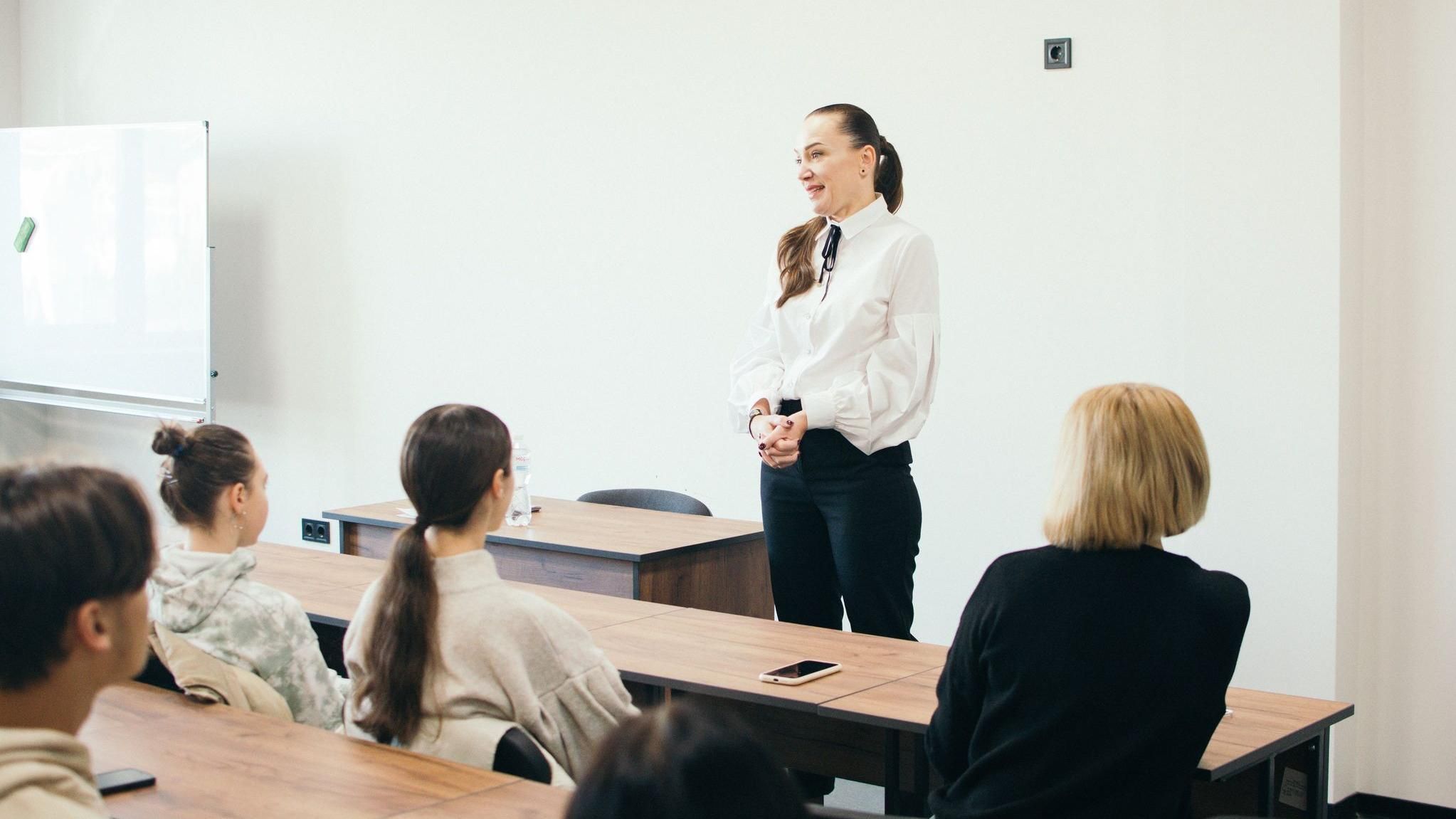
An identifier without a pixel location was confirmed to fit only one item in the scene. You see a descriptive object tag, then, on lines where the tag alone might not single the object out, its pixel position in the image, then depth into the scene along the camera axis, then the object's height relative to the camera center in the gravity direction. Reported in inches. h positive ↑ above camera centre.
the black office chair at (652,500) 155.8 -11.7
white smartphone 85.4 -17.6
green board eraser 237.8 +30.1
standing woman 110.9 +0.9
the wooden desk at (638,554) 128.6 -15.2
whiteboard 217.6 +23.6
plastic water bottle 146.3 -11.4
